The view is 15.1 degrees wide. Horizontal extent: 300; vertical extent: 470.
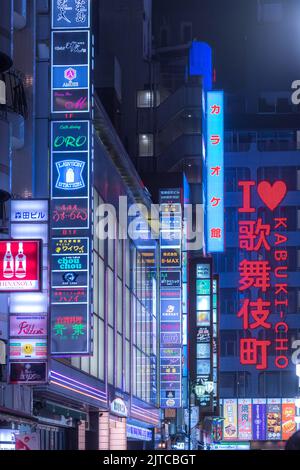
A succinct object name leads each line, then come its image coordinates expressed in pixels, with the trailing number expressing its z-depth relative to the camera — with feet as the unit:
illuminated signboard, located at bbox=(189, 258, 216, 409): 222.07
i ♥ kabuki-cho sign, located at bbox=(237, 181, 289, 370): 333.62
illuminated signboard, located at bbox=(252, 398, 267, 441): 355.56
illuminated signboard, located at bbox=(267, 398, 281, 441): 352.90
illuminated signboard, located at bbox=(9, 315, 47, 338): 73.31
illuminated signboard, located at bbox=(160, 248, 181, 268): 170.71
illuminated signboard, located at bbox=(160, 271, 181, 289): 172.55
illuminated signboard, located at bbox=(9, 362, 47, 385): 73.19
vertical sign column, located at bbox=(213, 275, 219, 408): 231.71
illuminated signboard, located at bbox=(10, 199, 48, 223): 73.97
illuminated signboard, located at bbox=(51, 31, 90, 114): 83.35
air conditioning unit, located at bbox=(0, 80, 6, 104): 73.15
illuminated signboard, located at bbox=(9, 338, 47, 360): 73.10
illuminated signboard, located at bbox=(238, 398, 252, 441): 354.74
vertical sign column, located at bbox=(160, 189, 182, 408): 170.81
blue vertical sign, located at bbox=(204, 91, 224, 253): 227.40
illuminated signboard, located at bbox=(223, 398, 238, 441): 354.54
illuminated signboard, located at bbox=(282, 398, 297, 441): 352.28
